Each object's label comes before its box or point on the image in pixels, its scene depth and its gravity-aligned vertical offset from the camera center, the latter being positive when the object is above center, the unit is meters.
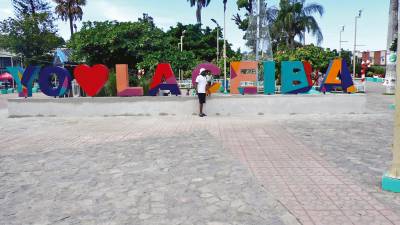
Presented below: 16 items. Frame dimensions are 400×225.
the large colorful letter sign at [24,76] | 13.19 +0.26
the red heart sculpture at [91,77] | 12.49 +0.19
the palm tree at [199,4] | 45.66 +9.95
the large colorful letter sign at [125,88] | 12.71 -0.22
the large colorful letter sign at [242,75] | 12.65 +0.20
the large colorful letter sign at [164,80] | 12.60 +0.05
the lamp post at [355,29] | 38.39 +5.65
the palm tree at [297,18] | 39.72 +6.95
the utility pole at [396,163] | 4.51 -1.08
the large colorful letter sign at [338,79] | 12.49 +0.05
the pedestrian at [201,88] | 11.83 -0.23
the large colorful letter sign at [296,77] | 12.40 +0.10
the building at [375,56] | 79.56 +5.28
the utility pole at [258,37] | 22.34 +2.72
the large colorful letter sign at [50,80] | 12.84 +0.10
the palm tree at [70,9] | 42.41 +8.89
